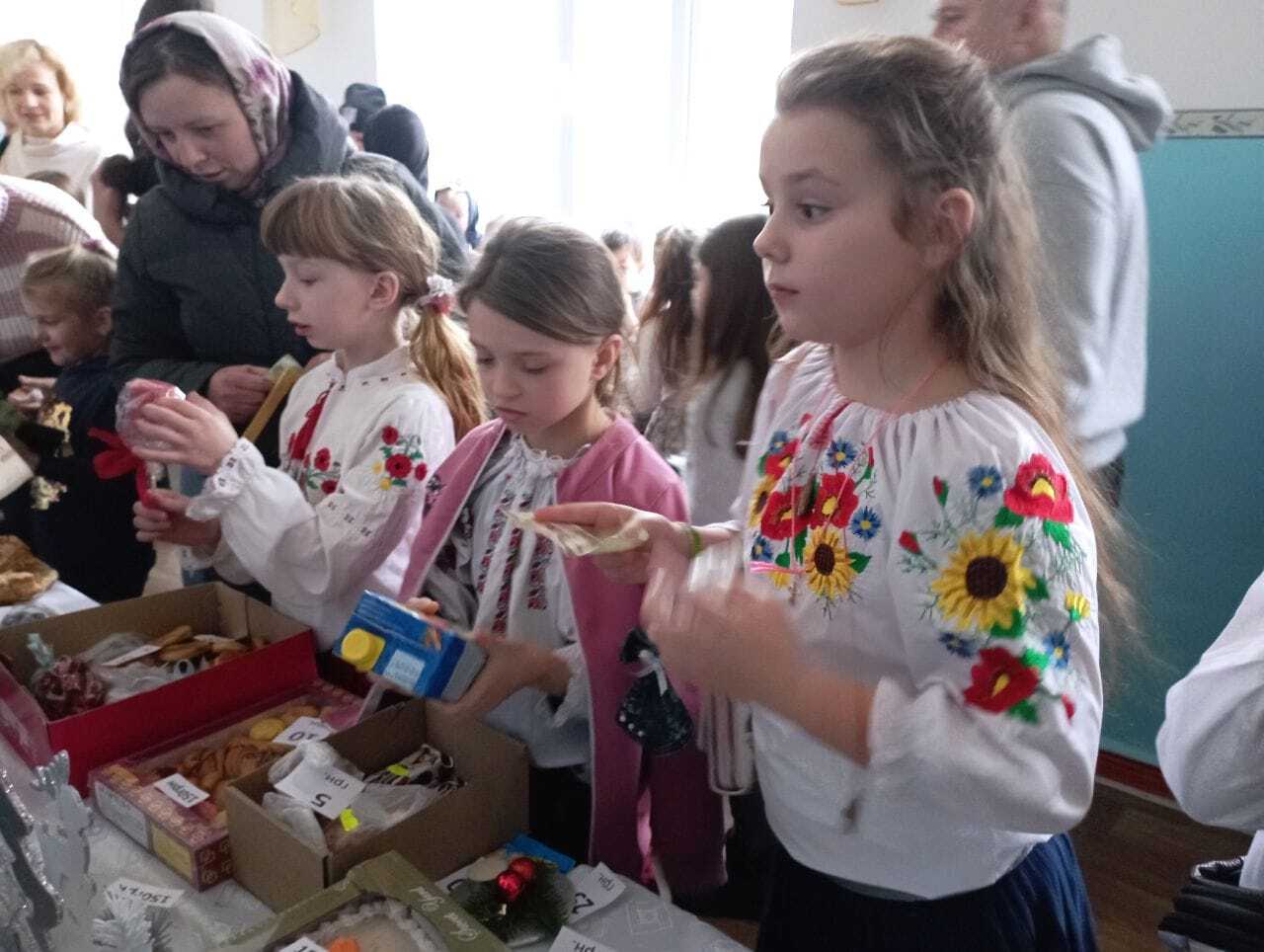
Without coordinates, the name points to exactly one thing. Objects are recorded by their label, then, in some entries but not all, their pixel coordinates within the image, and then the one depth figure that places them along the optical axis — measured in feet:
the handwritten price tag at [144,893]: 3.23
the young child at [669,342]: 7.48
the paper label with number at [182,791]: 3.58
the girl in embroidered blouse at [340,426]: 4.67
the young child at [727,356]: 6.12
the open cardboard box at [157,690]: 3.72
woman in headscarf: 5.60
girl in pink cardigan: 4.18
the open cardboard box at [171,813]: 3.34
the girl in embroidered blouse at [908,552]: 2.48
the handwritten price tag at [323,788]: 3.38
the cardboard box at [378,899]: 2.72
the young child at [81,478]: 7.39
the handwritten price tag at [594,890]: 3.27
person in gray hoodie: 5.60
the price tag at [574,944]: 3.04
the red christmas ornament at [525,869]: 3.26
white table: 3.16
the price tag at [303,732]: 3.96
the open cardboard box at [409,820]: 3.07
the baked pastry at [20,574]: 5.72
